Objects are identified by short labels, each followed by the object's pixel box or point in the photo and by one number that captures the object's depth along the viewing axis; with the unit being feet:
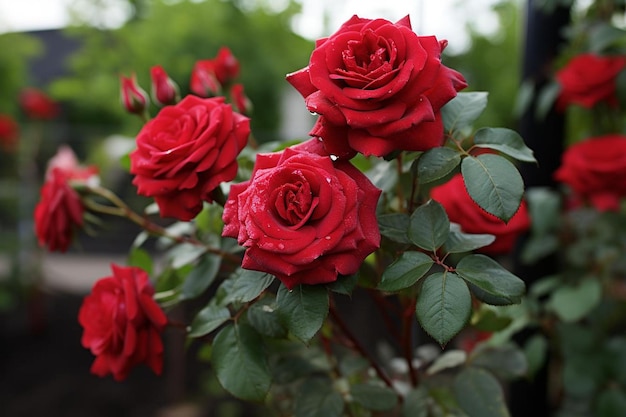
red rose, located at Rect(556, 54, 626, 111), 4.27
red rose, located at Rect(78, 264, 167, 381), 2.33
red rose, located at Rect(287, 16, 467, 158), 1.80
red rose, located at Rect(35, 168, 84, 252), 2.79
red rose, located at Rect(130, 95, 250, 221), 2.14
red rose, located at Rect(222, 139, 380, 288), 1.73
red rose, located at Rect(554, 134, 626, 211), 3.81
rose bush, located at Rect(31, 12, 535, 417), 1.80
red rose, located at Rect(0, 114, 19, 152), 12.39
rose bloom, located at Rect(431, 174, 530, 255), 2.81
